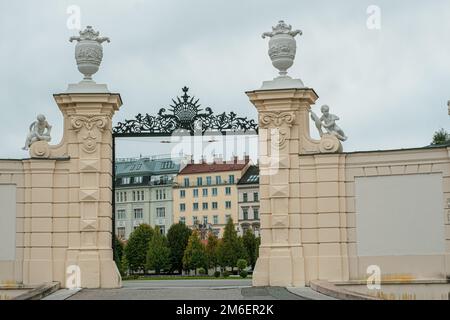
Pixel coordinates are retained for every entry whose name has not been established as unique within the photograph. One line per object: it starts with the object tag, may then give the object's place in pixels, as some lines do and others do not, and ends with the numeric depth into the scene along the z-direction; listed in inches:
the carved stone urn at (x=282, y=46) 860.5
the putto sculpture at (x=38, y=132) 863.1
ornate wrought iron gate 885.8
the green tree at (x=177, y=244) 2891.2
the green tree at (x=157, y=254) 2738.7
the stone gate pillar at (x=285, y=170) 838.5
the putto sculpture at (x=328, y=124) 850.1
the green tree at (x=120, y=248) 2786.2
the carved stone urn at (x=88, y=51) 869.2
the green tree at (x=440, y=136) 1642.7
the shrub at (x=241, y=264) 2382.8
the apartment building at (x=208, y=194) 3159.5
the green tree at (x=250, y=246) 2736.2
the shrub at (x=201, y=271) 2722.7
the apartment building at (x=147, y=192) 3339.1
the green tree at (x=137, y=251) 2842.0
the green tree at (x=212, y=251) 2714.1
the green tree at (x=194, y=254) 2679.6
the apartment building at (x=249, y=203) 3102.9
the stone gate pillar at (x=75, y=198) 845.8
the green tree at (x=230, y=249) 2645.2
